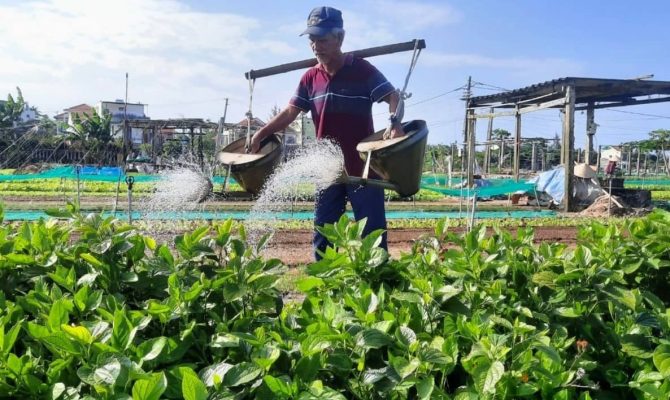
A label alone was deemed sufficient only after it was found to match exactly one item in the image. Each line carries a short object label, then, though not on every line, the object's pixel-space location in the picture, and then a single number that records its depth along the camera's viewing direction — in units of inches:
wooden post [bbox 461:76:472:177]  734.9
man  135.0
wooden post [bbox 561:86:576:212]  541.6
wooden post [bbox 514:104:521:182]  681.6
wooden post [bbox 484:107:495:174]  1104.6
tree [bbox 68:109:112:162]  1450.0
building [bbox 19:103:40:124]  2575.3
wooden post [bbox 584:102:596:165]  714.2
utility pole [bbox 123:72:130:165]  1042.5
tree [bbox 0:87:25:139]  1554.4
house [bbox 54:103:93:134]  3075.8
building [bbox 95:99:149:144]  3248.0
